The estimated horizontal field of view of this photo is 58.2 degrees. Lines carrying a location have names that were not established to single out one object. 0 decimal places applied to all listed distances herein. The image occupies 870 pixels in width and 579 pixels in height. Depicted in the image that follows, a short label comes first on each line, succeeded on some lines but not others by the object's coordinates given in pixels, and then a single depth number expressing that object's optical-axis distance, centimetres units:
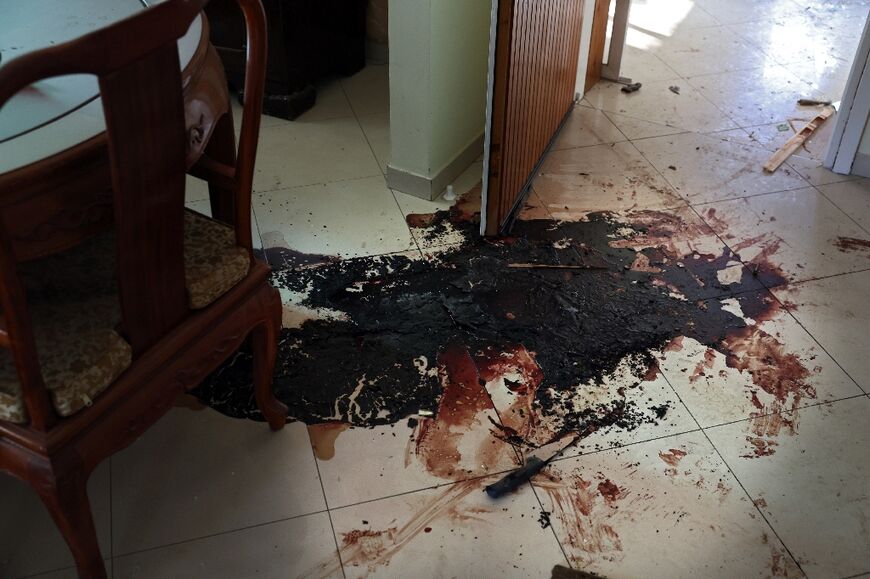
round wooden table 115
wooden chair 108
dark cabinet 304
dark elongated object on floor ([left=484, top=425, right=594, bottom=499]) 174
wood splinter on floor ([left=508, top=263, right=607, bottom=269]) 242
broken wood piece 294
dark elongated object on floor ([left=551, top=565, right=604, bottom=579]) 157
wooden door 215
